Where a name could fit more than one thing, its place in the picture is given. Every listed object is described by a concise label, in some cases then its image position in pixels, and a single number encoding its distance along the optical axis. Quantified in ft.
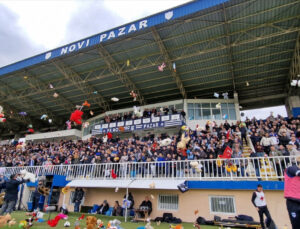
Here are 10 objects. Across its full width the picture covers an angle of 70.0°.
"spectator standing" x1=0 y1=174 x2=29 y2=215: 25.34
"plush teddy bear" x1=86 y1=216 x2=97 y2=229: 16.51
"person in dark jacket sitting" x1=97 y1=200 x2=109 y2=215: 33.79
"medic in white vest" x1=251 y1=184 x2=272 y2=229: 19.93
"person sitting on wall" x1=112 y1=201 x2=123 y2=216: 31.84
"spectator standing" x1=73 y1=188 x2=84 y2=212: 36.58
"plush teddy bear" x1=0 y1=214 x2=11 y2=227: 16.75
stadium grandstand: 28.91
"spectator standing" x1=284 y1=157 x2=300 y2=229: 12.91
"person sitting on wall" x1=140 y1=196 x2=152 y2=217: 29.48
